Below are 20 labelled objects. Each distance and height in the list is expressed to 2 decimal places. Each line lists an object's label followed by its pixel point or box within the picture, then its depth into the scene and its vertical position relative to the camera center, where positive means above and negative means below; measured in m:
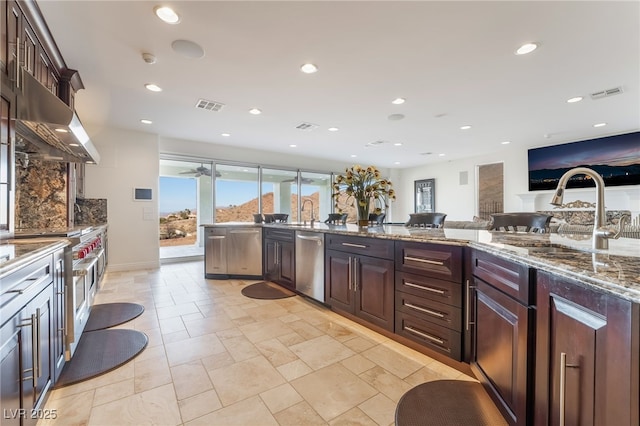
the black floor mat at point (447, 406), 1.46 -1.10
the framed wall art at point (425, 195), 9.52 +0.66
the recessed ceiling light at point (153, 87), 3.42 +1.59
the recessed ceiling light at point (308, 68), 2.98 +1.60
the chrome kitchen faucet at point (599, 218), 1.31 -0.02
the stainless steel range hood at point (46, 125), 1.86 +0.68
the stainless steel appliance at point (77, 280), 1.90 -0.55
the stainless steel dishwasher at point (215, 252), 4.50 -0.66
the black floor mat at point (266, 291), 3.59 -1.09
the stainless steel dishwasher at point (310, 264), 3.10 -0.61
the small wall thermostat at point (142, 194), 5.36 +0.36
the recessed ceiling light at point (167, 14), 2.11 +1.57
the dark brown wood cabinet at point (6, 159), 1.68 +0.33
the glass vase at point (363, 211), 3.13 +0.02
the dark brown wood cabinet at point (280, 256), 3.68 -0.63
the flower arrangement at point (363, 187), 3.05 +0.29
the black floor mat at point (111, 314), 2.67 -1.10
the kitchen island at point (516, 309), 0.79 -0.46
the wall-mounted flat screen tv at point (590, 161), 5.69 +1.20
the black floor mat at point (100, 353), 1.86 -1.10
